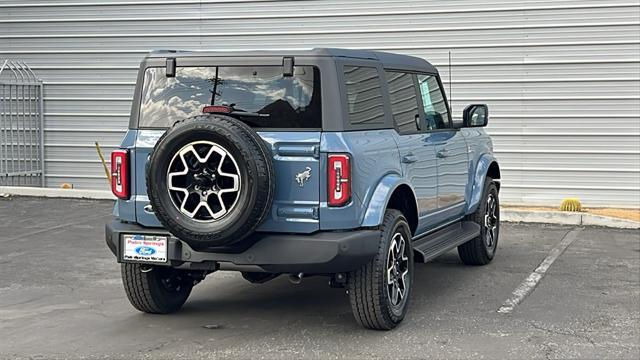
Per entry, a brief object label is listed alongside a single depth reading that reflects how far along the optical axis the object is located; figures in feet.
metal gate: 48.39
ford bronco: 17.81
